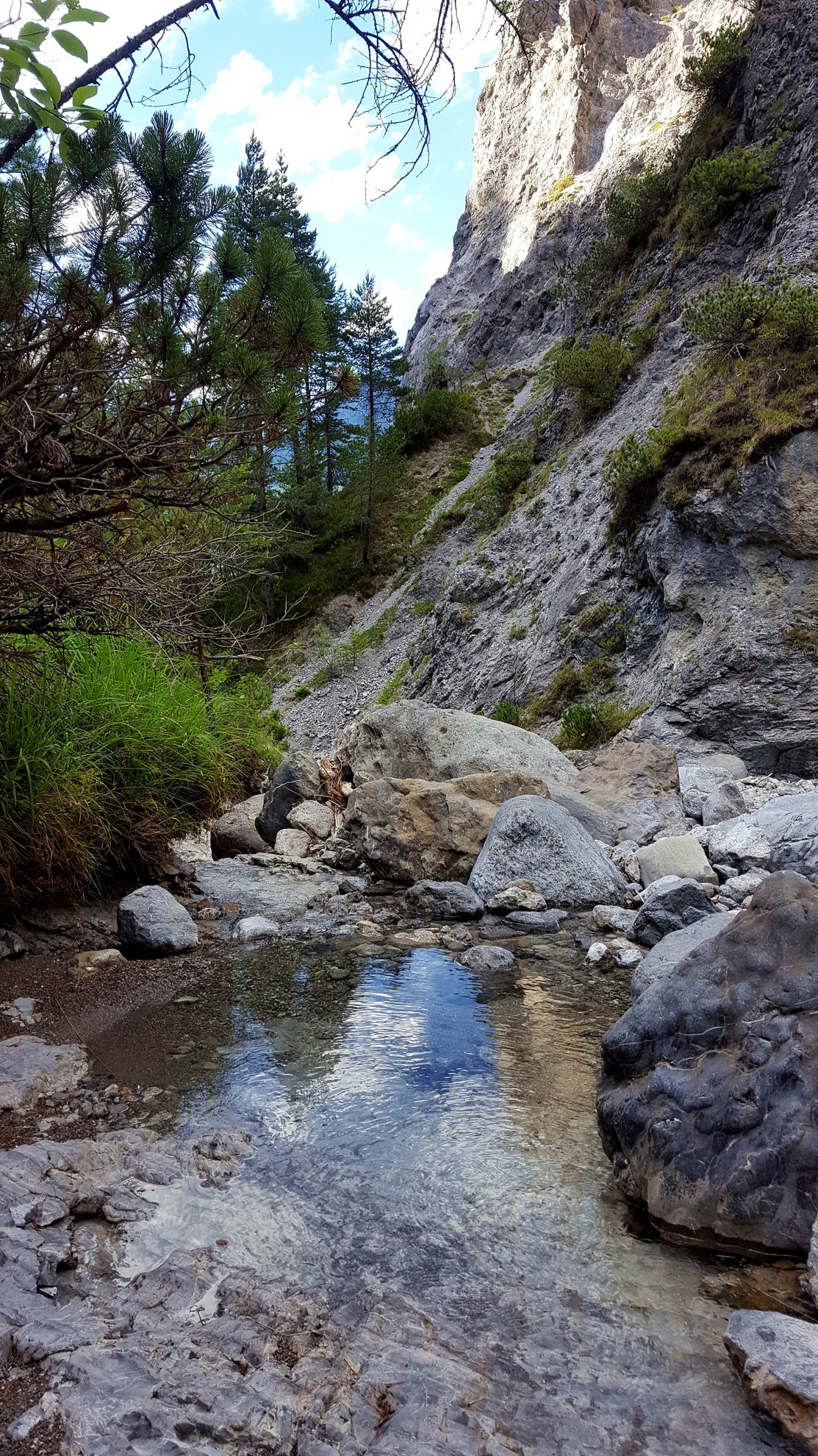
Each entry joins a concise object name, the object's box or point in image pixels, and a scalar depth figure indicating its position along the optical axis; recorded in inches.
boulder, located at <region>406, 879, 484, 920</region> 264.5
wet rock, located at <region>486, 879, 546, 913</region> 267.6
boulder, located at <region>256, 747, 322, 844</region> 369.4
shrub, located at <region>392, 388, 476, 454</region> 1407.5
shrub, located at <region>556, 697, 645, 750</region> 512.4
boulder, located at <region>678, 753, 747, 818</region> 365.7
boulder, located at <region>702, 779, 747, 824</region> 348.2
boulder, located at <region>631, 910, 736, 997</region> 164.6
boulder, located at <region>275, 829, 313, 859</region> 335.0
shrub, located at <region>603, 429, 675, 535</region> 561.9
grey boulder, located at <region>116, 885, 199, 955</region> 202.5
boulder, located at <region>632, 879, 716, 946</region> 233.0
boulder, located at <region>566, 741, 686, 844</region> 347.6
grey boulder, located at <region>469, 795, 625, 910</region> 277.3
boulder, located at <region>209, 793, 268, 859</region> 331.6
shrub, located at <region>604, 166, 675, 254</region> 838.5
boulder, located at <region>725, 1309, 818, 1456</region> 69.7
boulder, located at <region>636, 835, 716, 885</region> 281.3
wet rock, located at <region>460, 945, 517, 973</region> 214.7
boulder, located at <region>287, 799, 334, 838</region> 360.8
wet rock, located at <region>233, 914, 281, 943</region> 229.6
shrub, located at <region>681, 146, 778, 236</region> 653.3
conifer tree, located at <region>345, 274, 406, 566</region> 1286.9
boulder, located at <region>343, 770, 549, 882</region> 305.0
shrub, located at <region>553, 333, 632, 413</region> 801.6
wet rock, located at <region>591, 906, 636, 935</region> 245.0
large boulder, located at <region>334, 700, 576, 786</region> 392.5
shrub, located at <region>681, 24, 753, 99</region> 714.2
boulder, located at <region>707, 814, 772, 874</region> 283.4
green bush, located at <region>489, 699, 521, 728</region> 624.9
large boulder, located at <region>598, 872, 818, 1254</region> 97.3
